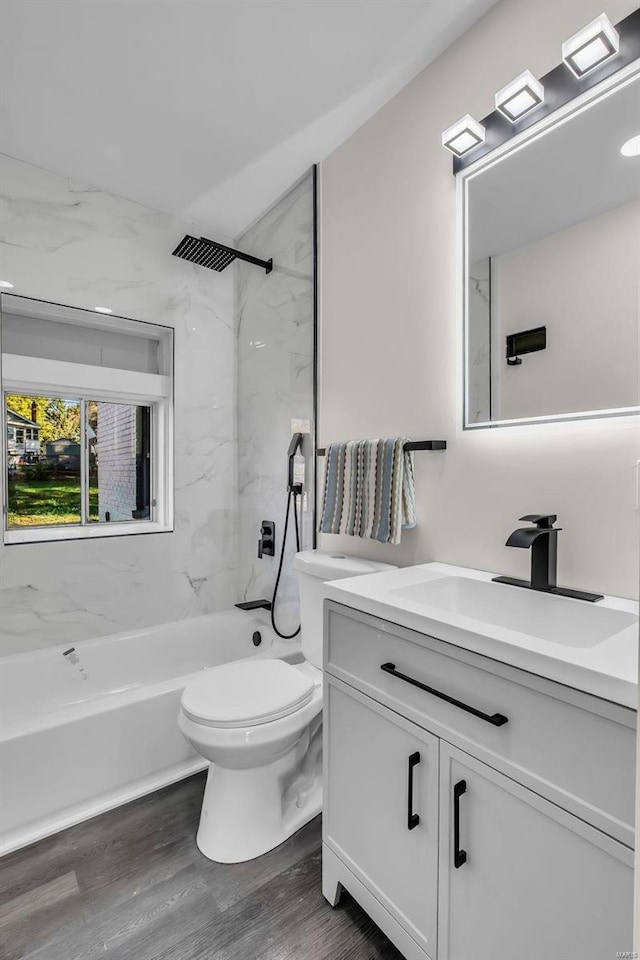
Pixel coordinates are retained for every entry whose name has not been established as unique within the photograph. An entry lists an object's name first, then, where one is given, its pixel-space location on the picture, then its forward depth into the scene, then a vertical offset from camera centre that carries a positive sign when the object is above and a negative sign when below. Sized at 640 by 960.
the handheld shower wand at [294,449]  2.33 +0.11
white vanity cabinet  0.75 -0.64
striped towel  1.67 -0.07
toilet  1.48 -0.88
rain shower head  2.32 +1.11
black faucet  1.23 -0.23
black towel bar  1.61 +0.09
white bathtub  1.60 -1.00
